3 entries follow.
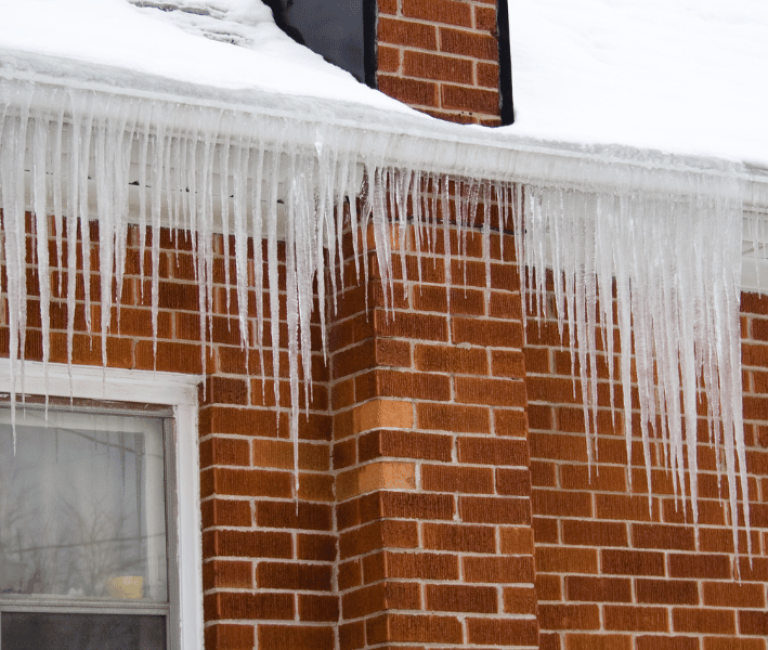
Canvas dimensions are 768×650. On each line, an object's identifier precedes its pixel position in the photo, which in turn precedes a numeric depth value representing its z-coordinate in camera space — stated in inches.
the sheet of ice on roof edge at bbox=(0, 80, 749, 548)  294.5
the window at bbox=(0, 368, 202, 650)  314.5
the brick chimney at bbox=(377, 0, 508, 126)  347.4
